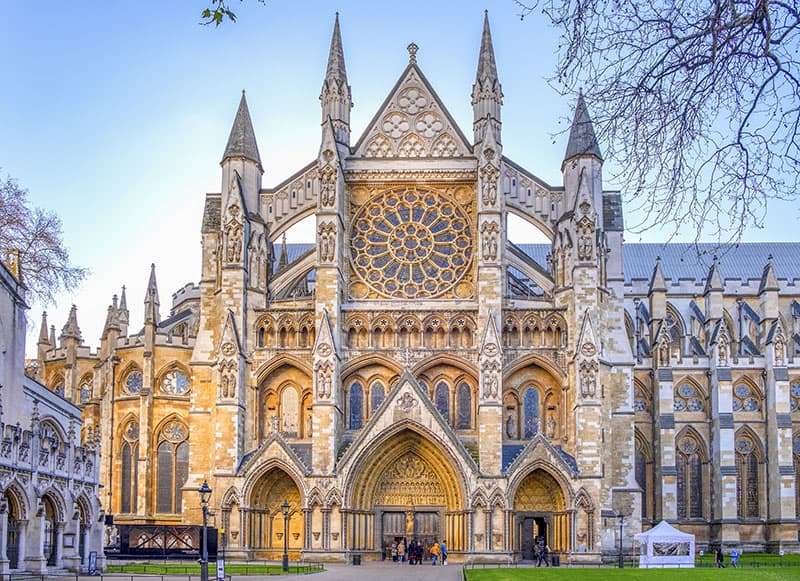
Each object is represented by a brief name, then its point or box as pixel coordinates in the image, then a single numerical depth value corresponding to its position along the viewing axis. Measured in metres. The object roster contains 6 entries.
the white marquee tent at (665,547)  44.94
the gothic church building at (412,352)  48.12
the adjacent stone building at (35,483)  30.11
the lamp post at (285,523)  40.85
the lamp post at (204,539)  27.48
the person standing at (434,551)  47.81
